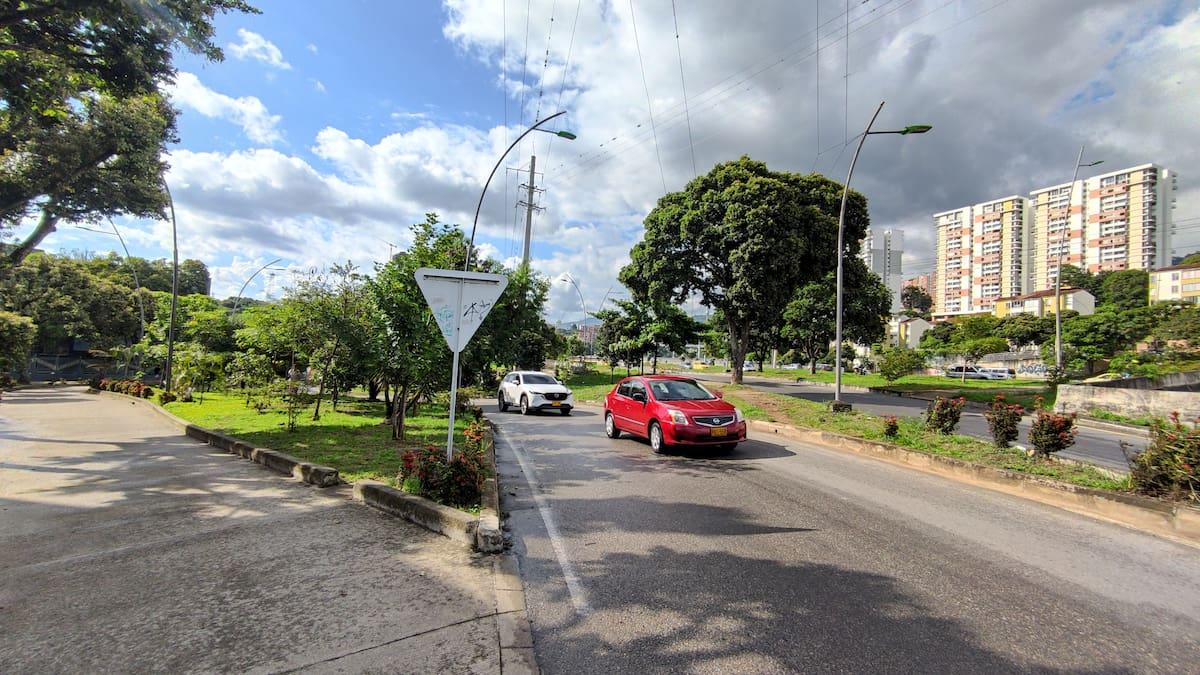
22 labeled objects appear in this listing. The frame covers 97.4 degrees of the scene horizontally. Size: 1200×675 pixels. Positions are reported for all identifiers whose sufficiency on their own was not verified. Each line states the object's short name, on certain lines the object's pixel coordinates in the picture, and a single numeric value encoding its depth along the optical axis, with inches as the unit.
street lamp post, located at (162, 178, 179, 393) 868.6
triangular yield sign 244.5
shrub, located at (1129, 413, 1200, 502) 235.0
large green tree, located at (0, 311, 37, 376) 999.0
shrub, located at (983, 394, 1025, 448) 363.6
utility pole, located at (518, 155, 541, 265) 1309.1
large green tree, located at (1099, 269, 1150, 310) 2869.1
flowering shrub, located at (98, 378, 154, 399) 920.3
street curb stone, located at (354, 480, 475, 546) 197.8
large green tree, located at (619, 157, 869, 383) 932.6
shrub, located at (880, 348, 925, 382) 1341.0
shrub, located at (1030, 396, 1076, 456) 323.0
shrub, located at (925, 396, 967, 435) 430.0
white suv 735.1
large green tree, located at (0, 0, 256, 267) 389.1
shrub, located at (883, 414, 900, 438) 426.0
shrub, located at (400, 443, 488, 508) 230.2
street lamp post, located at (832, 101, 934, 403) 550.3
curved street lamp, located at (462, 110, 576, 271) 569.6
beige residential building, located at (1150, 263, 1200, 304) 2574.6
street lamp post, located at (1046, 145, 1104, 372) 967.0
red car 394.9
